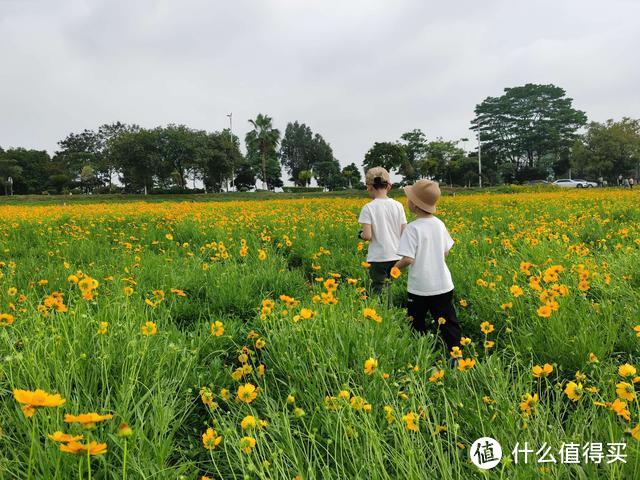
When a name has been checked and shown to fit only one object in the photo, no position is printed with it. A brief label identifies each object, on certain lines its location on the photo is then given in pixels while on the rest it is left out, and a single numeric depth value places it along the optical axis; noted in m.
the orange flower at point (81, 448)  0.78
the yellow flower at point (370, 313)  1.85
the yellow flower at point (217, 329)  2.01
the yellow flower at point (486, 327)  2.14
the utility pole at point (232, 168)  39.80
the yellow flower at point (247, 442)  1.15
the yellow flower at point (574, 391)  1.31
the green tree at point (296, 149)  73.19
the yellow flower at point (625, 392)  1.24
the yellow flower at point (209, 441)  1.25
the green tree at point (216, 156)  36.88
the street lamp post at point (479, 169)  47.39
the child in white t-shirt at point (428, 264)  2.67
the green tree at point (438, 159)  49.41
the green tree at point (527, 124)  54.28
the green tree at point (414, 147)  55.81
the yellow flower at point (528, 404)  1.32
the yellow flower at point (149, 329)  1.83
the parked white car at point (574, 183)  37.16
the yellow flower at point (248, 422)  1.18
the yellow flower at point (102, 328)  1.83
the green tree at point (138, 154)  34.75
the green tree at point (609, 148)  34.53
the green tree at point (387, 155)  47.66
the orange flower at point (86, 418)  0.79
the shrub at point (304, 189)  44.85
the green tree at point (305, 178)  56.90
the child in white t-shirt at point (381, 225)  3.48
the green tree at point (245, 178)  56.11
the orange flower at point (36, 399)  0.82
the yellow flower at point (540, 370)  1.45
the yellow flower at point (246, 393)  1.42
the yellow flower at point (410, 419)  1.25
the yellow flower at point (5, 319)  1.91
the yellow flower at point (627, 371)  1.34
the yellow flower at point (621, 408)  1.19
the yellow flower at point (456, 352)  1.84
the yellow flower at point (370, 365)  1.47
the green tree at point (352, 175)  56.97
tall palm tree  49.38
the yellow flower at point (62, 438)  0.80
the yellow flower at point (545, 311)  2.05
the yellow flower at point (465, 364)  1.65
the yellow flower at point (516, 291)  2.32
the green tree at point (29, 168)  48.19
